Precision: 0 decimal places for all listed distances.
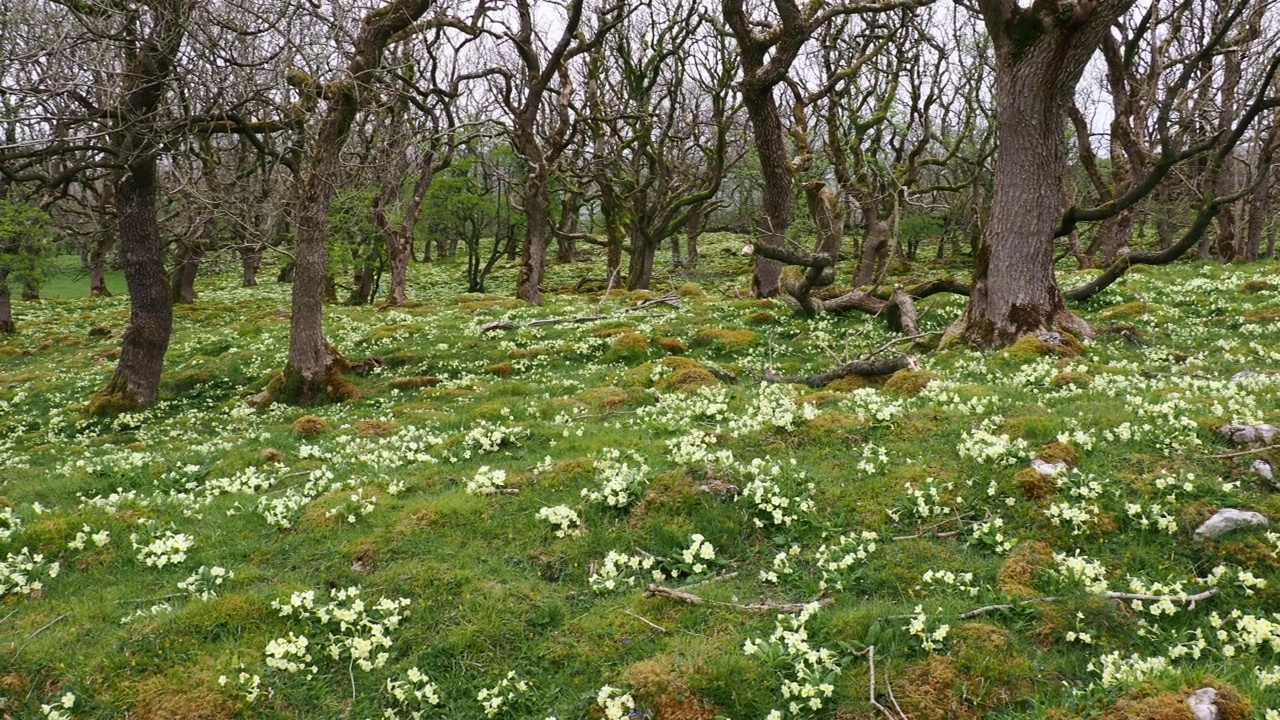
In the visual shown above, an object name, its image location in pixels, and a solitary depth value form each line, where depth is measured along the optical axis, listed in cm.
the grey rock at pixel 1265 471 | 682
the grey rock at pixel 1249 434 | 736
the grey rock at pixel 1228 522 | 621
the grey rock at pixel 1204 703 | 433
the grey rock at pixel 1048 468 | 743
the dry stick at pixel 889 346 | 1292
